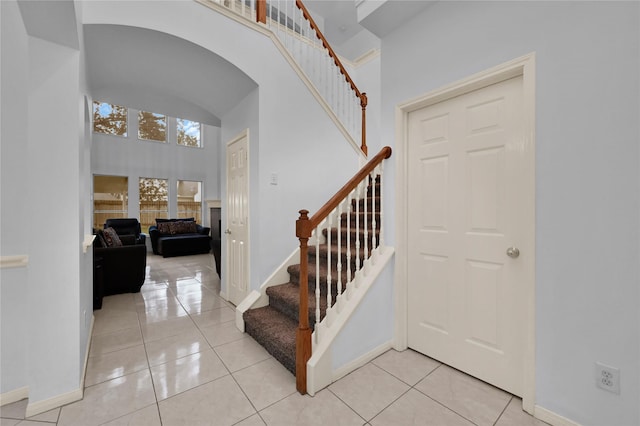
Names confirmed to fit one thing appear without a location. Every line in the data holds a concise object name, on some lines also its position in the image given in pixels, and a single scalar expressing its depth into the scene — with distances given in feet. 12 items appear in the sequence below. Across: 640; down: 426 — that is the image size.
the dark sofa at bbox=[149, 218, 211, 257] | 22.41
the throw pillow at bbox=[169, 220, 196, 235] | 24.26
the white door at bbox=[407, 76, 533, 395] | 5.66
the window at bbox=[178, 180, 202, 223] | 27.58
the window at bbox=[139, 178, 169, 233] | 25.82
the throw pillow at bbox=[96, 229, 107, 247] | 12.30
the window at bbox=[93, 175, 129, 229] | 24.21
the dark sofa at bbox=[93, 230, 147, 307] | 12.21
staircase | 7.07
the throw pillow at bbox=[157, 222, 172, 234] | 23.97
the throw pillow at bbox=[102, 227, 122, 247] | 12.85
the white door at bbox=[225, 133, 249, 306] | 10.48
